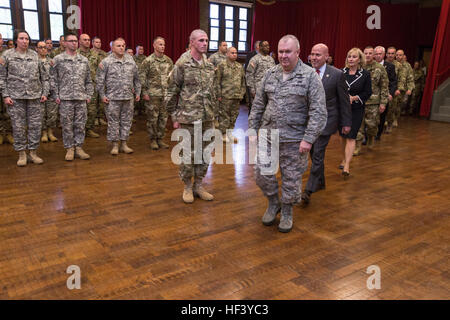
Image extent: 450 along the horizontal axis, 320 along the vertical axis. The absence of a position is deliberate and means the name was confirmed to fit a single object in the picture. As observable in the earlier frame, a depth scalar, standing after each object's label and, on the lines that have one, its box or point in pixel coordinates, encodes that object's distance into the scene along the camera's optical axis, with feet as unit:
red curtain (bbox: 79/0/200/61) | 33.60
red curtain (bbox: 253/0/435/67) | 43.55
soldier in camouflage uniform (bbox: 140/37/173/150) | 18.90
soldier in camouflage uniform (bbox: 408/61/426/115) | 37.58
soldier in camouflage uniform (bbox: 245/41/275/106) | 21.40
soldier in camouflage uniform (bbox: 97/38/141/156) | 17.37
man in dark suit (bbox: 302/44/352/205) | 11.77
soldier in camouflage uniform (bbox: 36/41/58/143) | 20.84
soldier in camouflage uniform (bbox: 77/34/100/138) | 21.29
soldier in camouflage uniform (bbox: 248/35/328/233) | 9.36
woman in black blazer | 14.97
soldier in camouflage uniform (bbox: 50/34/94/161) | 16.28
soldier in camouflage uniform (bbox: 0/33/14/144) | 19.43
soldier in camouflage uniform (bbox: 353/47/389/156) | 17.46
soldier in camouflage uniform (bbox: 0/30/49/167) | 15.23
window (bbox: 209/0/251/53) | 41.14
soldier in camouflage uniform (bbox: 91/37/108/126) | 25.47
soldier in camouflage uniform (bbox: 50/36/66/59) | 25.07
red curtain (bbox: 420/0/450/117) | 33.81
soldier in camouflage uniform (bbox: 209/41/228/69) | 26.81
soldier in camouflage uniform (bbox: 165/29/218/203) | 11.71
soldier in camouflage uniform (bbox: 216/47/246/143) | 21.11
